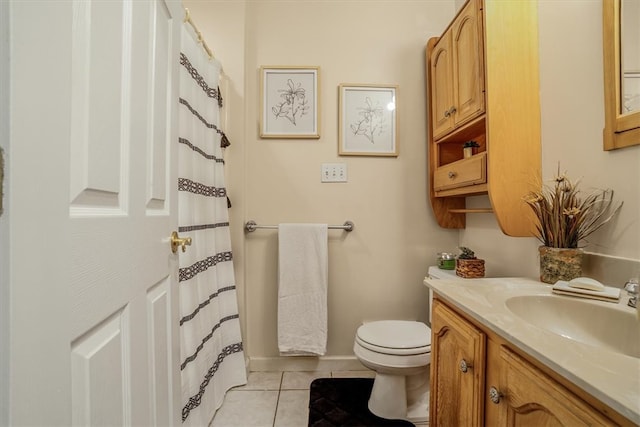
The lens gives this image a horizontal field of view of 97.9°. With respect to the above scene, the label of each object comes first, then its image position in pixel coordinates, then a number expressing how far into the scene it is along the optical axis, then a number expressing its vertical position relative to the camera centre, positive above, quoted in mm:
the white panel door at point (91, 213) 318 +5
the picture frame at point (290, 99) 1737 +726
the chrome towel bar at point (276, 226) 1697 -66
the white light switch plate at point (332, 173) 1747 +266
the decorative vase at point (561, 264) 913 -164
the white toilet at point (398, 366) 1229 -672
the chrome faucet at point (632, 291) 697 -198
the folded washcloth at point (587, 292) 737 -214
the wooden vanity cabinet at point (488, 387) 469 -365
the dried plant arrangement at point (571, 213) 904 +6
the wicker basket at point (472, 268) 1301 -249
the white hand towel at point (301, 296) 1646 -477
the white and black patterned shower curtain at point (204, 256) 1128 -189
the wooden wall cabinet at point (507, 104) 1128 +455
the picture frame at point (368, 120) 1752 +603
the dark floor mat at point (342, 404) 1289 -956
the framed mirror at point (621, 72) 816 +436
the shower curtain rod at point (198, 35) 1182 +838
